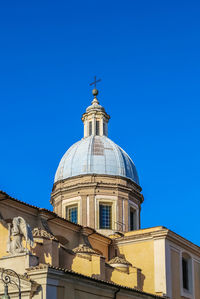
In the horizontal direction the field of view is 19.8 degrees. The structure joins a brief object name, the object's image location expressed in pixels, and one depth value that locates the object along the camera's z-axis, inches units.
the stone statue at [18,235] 869.8
